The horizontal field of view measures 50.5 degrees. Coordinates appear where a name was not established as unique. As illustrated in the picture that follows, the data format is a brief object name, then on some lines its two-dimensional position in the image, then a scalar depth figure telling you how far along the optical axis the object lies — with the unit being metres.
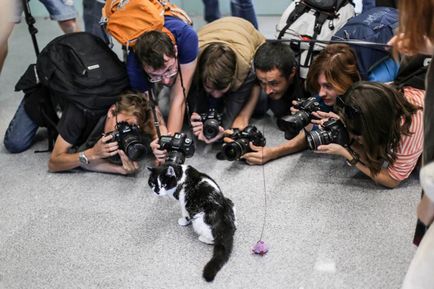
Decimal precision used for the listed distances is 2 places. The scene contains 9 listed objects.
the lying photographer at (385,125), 1.76
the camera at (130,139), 1.91
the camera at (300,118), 1.99
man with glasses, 1.98
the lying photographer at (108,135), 1.99
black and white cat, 1.66
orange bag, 2.06
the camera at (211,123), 2.14
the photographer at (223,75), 2.15
